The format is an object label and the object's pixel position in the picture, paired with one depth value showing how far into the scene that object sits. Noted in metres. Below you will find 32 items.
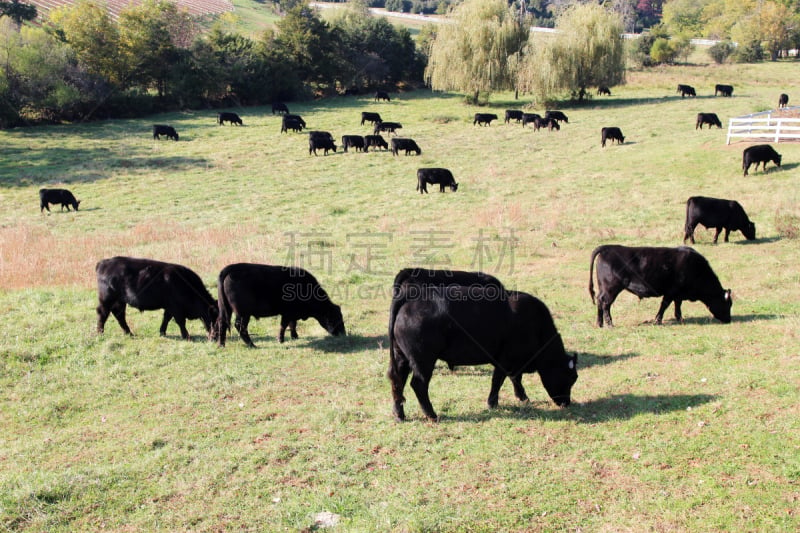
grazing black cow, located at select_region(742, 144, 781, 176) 21.45
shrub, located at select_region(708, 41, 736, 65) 72.25
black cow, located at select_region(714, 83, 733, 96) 47.47
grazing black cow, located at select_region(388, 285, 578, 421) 7.09
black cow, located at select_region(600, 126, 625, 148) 32.16
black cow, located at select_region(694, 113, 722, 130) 33.28
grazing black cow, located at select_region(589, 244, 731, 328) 10.27
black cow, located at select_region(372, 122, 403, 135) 38.68
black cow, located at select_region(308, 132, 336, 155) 33.67
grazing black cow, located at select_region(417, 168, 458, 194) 25.20
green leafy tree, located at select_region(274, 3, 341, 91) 58.56
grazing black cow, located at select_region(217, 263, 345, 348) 9.90
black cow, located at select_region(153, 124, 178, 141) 38.31
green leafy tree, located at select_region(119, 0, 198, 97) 50.12
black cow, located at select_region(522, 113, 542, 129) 40.23
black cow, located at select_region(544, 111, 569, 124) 40.22
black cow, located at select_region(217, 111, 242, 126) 43.66
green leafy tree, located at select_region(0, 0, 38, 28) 55.92
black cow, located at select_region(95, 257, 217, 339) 10.39
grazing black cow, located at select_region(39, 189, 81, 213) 23.78
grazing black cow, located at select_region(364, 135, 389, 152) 34.16
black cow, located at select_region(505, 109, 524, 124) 42.33
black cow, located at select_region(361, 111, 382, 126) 43.22
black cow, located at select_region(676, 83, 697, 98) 47.81
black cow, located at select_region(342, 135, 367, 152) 34.56
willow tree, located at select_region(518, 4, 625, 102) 44.34
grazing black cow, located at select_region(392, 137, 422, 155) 32.81
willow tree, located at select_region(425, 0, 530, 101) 46.47
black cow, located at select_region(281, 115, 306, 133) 40.34
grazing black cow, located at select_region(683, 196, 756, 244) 15.66
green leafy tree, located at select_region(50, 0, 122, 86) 48.38
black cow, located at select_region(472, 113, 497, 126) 41.22
